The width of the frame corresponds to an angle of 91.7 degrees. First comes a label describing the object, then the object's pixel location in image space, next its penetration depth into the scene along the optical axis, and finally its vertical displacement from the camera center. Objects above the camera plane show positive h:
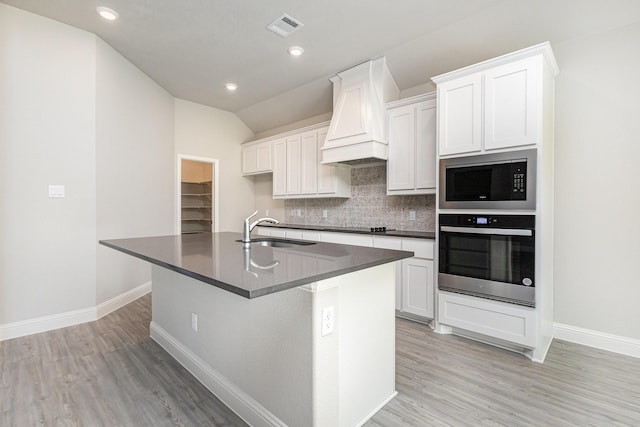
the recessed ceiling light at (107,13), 2.80 +1.82
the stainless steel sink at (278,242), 2.63 -0.27
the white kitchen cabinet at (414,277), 3.07 -0.67
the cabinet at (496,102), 2.40 +0.92
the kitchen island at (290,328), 1.39 -0.63
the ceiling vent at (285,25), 2.93 +1.82
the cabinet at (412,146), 3.28 +0.73
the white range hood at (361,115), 3.59 +1.16
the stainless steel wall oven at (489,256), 2.45 -0.38
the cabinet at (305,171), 4.49 +0.62
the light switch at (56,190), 3.03 +0.20
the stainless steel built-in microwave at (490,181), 2.43 +0.26
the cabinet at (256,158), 5.47 +0.97
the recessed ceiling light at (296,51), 3.47 +1.83
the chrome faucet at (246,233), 2.40 -0.17
